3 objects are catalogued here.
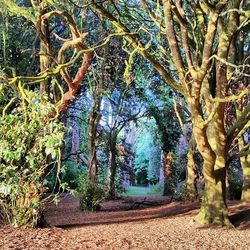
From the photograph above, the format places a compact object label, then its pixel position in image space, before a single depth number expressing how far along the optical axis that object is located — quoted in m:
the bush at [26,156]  4.93
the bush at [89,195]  9.58
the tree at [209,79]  5.89
